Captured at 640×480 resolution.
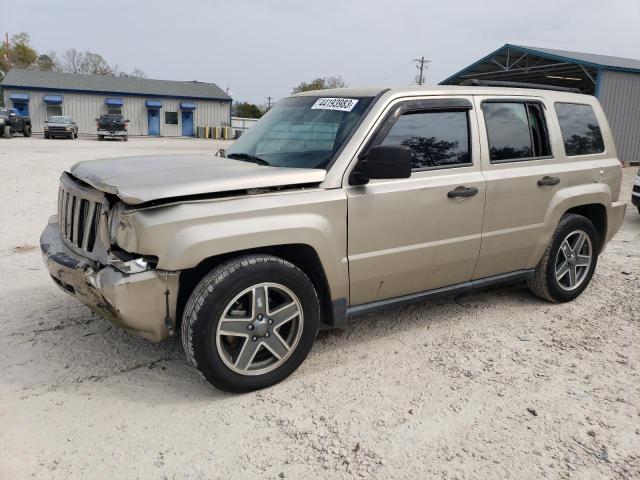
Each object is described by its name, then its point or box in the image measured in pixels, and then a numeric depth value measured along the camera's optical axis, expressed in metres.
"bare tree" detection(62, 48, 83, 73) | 83.75
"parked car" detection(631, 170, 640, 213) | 9.52
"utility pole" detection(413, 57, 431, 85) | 64.50
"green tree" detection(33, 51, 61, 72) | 77.44
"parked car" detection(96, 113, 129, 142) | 33.91
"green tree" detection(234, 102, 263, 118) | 63.81
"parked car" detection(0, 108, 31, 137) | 29.55
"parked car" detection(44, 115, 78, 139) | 31.91
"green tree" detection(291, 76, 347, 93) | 63.23
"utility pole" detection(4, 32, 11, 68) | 69.40
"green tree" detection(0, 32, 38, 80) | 71.56
